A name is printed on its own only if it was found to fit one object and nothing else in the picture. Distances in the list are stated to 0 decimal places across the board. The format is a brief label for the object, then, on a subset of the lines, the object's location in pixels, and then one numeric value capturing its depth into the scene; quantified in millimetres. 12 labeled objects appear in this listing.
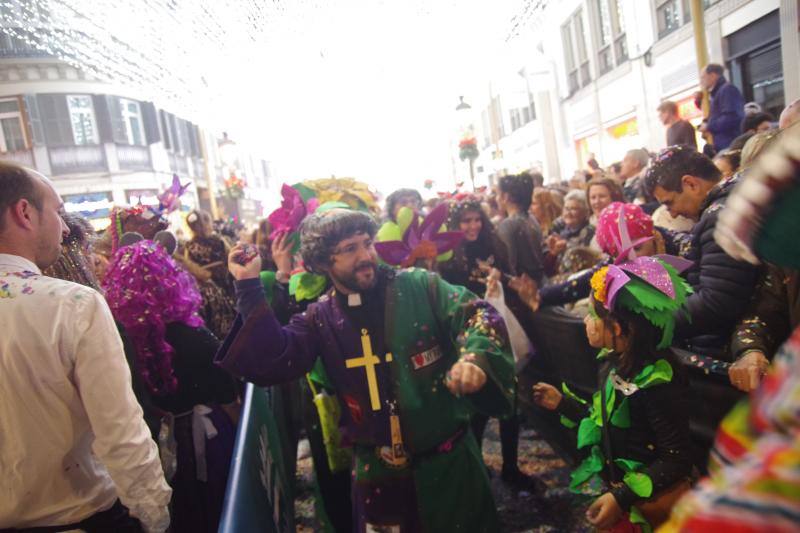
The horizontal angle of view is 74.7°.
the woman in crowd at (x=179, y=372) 2721
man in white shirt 1566
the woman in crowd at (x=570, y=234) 4652
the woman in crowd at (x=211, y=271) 4266
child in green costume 1914
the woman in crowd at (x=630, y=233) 2492
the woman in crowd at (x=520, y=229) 4246
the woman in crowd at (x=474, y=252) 4027
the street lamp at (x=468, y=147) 12336
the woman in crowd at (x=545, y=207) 6216
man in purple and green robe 2268
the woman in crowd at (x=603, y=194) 4355
